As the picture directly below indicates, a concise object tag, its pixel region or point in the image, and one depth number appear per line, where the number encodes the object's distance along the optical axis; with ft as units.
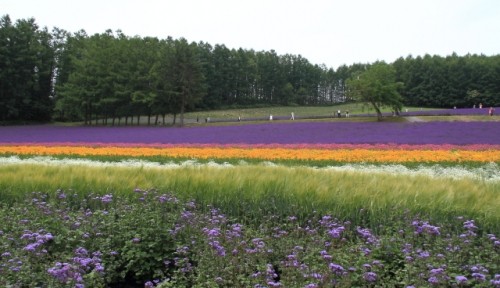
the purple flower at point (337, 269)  12.54
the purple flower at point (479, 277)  11.69
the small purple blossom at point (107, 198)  20.98
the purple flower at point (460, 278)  10.94
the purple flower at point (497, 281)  11.35
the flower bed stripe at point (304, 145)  60.90
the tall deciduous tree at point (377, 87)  139.64
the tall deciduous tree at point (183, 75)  177.68
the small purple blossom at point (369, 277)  13.03
